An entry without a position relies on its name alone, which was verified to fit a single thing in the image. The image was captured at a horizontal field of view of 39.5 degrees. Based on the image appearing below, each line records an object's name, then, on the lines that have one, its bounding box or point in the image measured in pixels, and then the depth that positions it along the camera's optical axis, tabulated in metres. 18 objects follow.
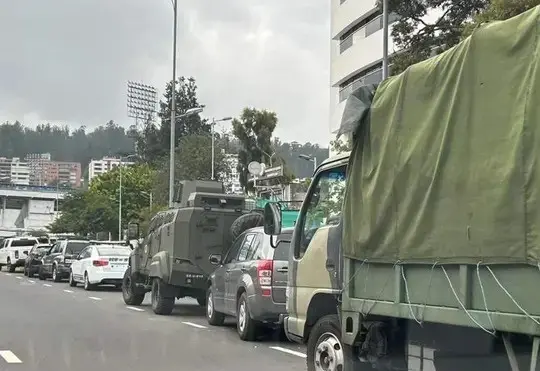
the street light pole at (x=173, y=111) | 31.06
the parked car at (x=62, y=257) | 30.24
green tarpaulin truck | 4.75
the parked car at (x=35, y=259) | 34.91
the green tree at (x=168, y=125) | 86.39
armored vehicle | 15.39
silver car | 11.70
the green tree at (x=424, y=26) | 19.89
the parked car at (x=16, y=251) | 41.06
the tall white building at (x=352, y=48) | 42.34
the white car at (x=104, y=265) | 24.98
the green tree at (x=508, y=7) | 13.95
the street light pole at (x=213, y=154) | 52.34
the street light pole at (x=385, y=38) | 19.61
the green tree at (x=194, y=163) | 55.12
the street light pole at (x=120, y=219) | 63.64
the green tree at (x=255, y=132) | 53.44
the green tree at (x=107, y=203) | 69.25
